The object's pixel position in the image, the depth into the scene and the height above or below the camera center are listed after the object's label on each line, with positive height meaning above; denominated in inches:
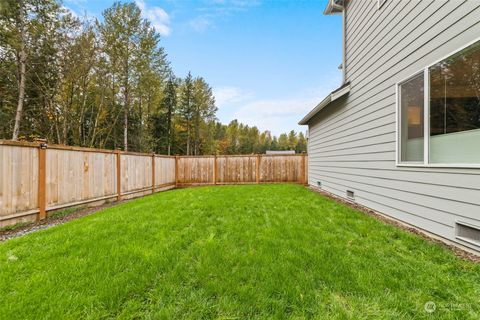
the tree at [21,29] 329.1 +197.1
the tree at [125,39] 500.4 +277.2
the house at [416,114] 98.3 +26.6
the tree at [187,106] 986.1 +230.6
